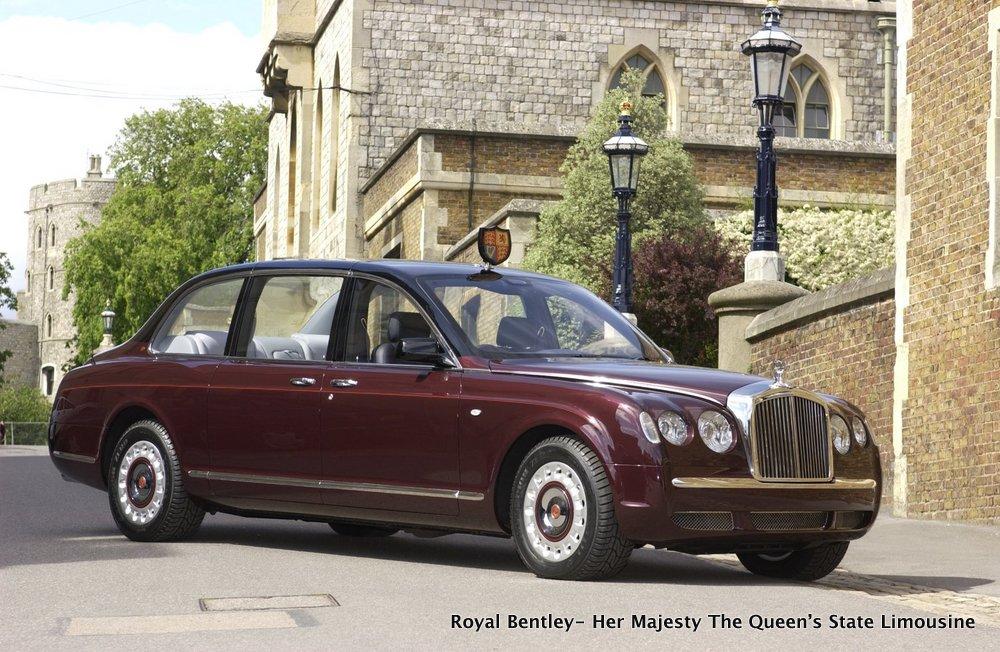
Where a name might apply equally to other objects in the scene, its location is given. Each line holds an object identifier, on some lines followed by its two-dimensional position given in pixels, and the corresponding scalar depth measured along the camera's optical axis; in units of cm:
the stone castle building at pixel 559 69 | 3644
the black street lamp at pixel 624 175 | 1908
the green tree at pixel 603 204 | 2408
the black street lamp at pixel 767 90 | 1662
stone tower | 11838
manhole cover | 753
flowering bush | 2453
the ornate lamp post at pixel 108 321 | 5769
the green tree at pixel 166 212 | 6881
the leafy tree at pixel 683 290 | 2198
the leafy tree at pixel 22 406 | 10112
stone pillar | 1730
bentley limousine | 832
